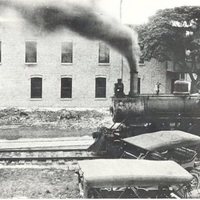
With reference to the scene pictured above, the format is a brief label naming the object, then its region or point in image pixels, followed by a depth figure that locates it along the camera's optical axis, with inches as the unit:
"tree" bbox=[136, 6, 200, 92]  958.4
